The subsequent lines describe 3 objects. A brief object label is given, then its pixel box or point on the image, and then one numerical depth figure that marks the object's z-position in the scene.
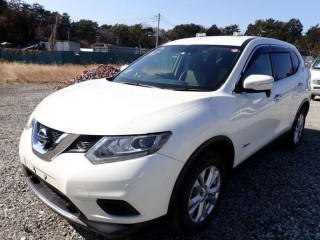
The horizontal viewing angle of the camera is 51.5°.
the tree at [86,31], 89.16
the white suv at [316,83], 11.27
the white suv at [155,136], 2.27
